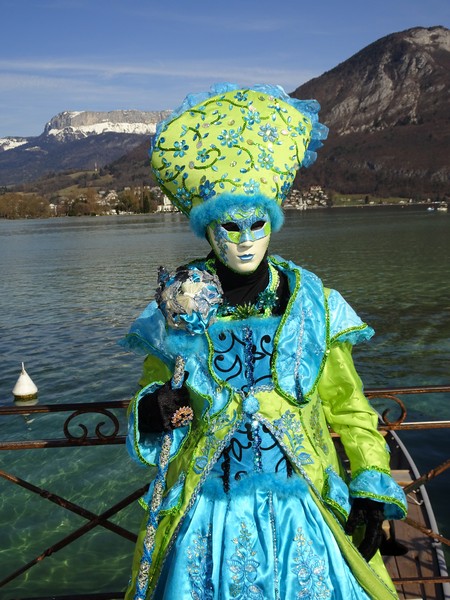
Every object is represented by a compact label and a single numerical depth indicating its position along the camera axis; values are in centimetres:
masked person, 201
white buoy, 1275
